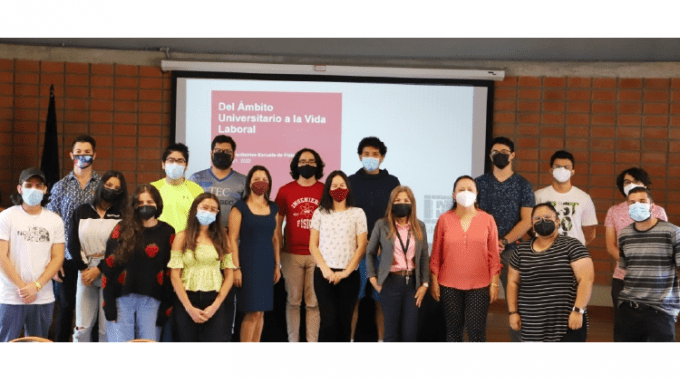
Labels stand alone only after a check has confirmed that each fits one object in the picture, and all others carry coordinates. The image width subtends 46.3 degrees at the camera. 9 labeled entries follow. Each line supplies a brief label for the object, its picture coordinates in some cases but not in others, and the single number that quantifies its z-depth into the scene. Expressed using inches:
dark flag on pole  255.3
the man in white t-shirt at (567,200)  194.4
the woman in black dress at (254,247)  178.5
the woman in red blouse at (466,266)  173.9
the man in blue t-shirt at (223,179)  189.3
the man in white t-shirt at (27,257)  166.9
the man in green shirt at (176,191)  180.9
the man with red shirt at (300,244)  187.3
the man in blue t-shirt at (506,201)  191.9
